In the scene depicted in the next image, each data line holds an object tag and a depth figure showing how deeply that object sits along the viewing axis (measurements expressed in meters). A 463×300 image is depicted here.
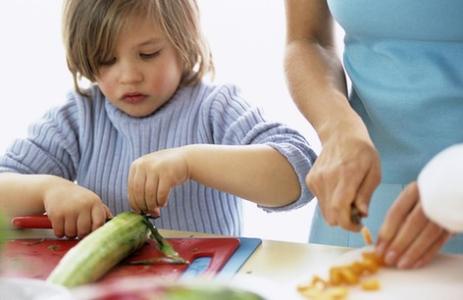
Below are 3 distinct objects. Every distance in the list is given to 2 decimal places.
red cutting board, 1.25
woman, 1.25
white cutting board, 1.15
